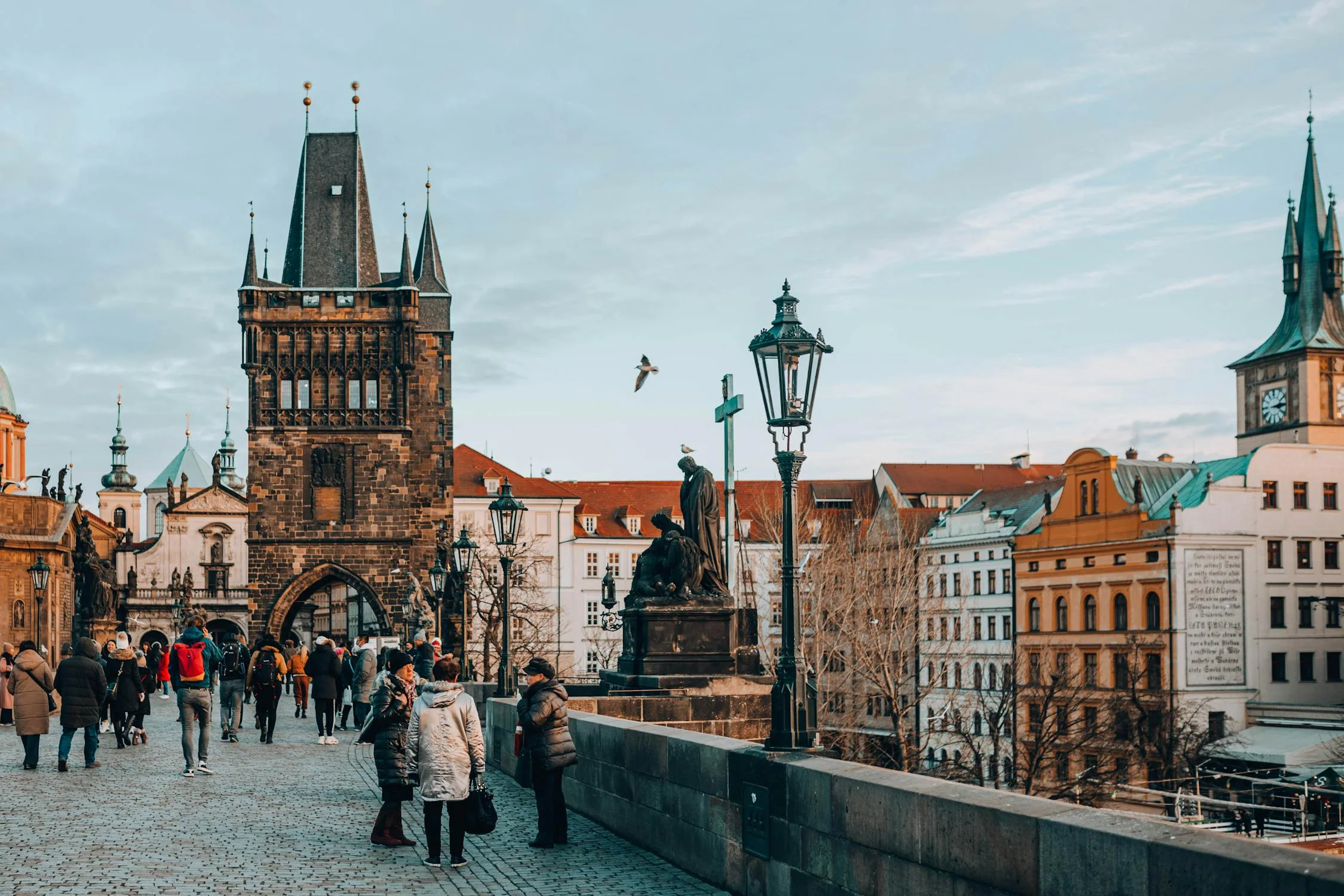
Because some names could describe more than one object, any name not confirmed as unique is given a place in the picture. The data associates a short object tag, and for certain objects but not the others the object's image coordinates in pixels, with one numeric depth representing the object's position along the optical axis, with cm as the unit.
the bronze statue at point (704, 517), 1767
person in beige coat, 1805
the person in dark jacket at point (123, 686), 2133
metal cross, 2388
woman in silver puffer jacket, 1053
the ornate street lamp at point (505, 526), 2106
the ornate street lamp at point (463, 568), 3384
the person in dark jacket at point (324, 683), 2422
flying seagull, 3628
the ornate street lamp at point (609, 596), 3672
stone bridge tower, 6962
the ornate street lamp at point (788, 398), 907
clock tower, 6900
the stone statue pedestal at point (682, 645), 1748
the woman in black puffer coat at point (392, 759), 1184
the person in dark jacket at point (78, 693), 1792
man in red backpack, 1748
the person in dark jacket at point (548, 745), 1170
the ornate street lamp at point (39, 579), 3337
